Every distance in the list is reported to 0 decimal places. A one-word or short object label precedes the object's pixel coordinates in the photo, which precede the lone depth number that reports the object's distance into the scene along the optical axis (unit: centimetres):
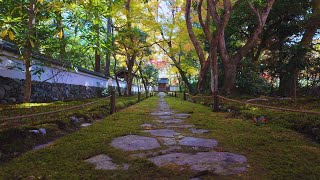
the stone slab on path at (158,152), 262
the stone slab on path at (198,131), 415
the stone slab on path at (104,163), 222
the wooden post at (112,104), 742
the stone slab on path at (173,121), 550
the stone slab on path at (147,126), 470
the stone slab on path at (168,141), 321
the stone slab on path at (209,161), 215
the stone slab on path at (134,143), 301
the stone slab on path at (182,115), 652
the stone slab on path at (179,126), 485
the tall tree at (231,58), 997
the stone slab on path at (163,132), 391
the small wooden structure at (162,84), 5838
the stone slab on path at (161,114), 736
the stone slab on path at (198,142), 312
